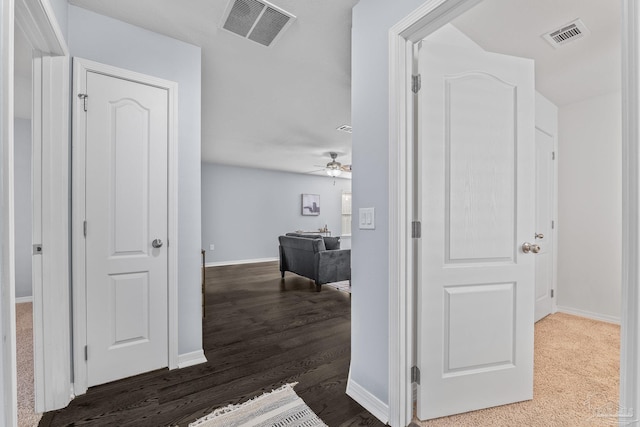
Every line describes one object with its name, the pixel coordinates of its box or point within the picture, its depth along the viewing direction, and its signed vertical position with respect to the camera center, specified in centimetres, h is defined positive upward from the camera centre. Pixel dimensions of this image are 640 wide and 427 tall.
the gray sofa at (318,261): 458 -81
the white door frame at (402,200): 147 +7
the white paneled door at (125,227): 187 -11
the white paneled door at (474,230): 158 -10
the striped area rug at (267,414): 156 -116
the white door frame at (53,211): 163 +0
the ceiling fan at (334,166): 618 +102
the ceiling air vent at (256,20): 183 +133
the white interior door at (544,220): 312 -8
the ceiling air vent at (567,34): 197 +130
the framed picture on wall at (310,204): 858 +26
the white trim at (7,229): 85 -6
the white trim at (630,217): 74 -1
